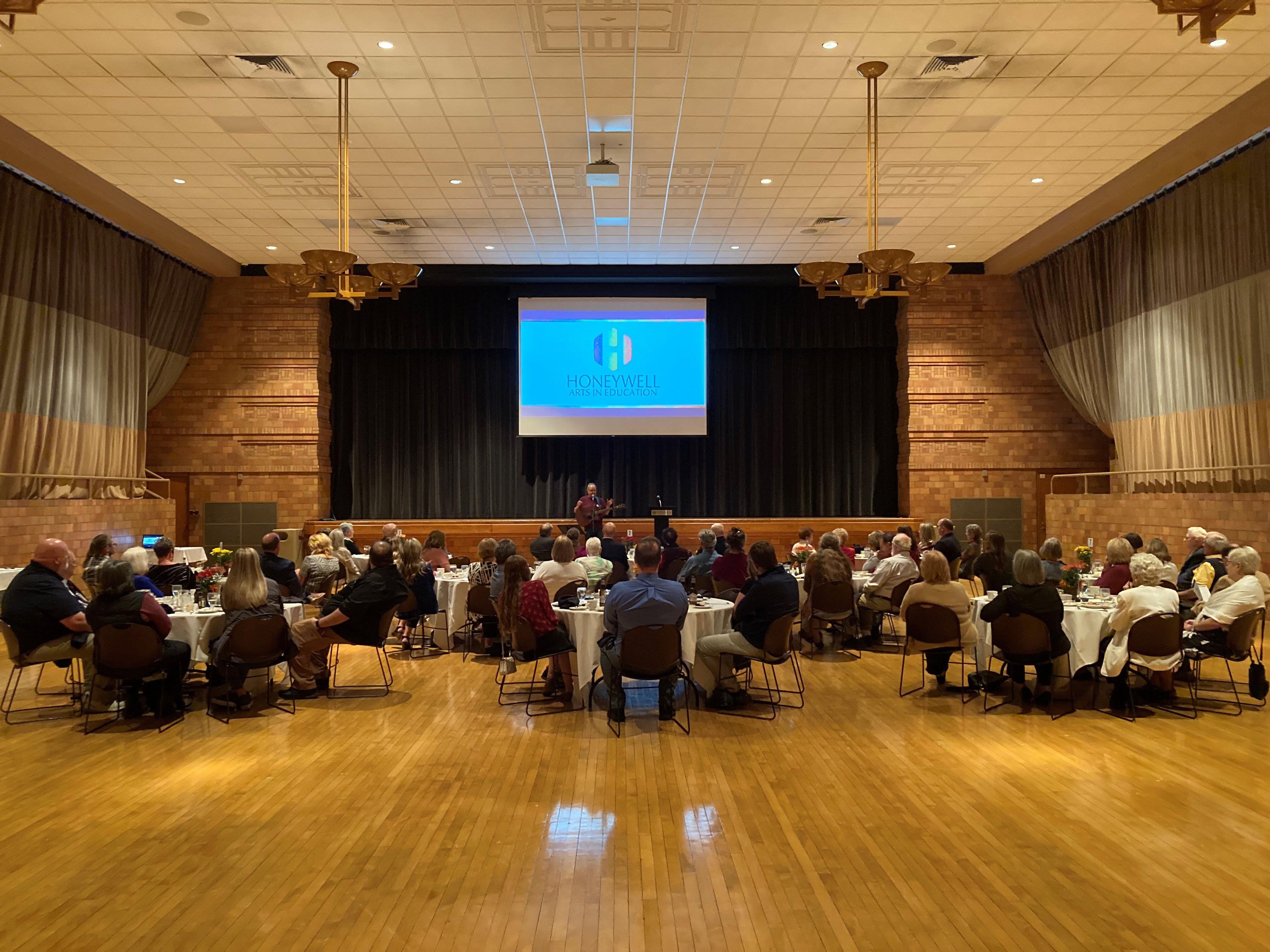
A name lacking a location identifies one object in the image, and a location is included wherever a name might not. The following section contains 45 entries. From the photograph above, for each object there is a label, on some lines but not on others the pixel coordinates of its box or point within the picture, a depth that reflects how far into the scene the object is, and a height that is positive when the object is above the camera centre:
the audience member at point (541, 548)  9.82 -0.26
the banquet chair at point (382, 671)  6.70 -1.30
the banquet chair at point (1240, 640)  6.20 -0.85
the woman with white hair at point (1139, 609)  5.98 -0.60
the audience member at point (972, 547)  10.95 -0.35
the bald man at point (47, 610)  5.95 -0.55
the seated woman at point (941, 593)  6.57 -0.53
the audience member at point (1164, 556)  6.96 -0.31
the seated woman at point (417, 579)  8.20 -0.50
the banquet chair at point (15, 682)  6.04 -1.24
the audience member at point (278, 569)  7.90 -0.38
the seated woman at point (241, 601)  6.07 -0.51
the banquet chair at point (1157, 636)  5.95 -0.78
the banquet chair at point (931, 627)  6.54 -0.78
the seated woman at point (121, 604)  5.73 -0.49
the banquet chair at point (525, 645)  6.34 -0.86
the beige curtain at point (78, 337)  11.06 +2.70
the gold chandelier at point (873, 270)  8.21 +2.42
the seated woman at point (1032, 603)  6.08 -0.56
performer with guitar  13.95 +0.17
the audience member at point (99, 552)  7.27 -0.20
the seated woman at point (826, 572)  8.20 -0.46
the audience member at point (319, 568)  8.55 -0.40
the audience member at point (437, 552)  9.80 -0.30
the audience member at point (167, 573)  7.72 -0.39
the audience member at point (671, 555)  9.51 -0.34
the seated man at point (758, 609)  6.15 -0.59
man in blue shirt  5.79 -0.53
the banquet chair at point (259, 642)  6.01 -0.79
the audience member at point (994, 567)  8.23 -0.43
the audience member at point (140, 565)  7.00 -0.31
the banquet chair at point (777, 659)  6.15 -0.97
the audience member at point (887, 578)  8.58 -0.54
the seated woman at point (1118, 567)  7.07 -0.38
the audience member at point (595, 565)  8.64 -0.41
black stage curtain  16.89 +1.85
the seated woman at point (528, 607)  6.36 -0.59
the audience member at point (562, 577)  7.57 -0.45
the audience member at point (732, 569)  8.21 -0.43
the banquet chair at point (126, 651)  5.68 -0.79
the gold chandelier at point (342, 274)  7.93 +2.37
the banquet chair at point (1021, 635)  6.07 -0.78
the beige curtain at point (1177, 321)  10.34 +2.71
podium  15.15 +0.06
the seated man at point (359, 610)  6.50 -0.61
